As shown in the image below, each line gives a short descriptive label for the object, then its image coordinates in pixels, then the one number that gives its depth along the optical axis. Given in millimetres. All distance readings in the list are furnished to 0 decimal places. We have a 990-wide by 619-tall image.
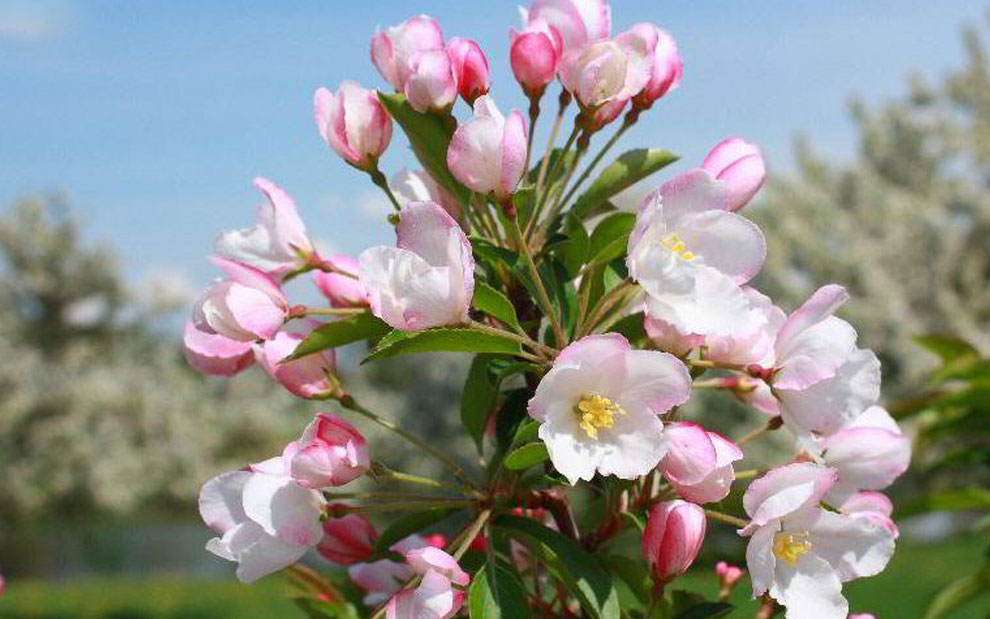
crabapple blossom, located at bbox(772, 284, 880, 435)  565
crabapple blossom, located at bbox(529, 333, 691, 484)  543
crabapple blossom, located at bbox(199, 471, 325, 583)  565
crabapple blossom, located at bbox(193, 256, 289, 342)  575
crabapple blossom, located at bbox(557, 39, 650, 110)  581
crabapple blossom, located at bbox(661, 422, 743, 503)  547
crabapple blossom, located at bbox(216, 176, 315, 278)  604
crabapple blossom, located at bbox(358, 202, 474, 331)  544
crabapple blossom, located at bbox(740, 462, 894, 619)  556
